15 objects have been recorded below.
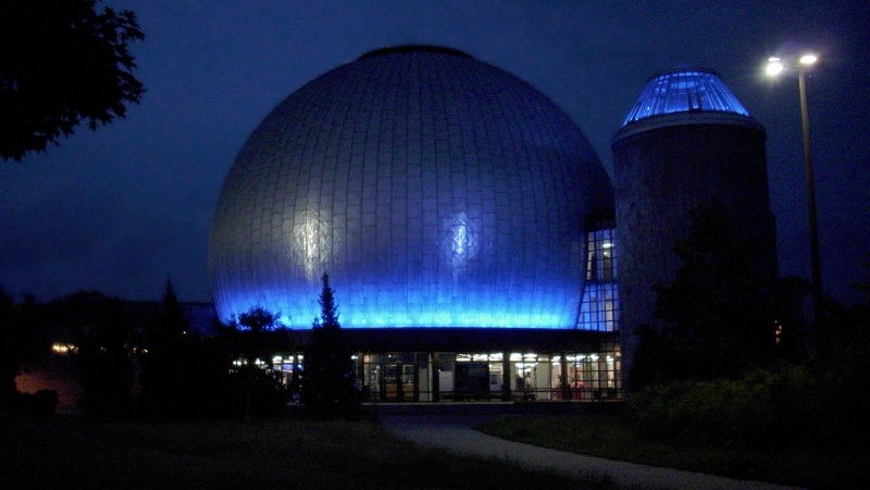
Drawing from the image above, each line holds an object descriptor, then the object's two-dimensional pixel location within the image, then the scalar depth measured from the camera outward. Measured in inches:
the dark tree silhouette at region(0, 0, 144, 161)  421.7
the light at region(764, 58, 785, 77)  889.5
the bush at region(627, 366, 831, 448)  753.0
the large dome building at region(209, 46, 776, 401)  2004.2
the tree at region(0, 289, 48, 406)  1712.6
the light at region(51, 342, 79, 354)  2187.5
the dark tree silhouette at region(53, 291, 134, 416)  1407.5
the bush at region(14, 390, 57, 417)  1493.6
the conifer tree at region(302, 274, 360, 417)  1286.9
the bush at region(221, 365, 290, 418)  1295.5
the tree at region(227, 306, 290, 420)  1305.4
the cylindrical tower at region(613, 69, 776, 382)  1640.0
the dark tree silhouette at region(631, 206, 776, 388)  1108.5
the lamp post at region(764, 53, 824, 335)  841.5
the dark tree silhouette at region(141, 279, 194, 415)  1291.8
